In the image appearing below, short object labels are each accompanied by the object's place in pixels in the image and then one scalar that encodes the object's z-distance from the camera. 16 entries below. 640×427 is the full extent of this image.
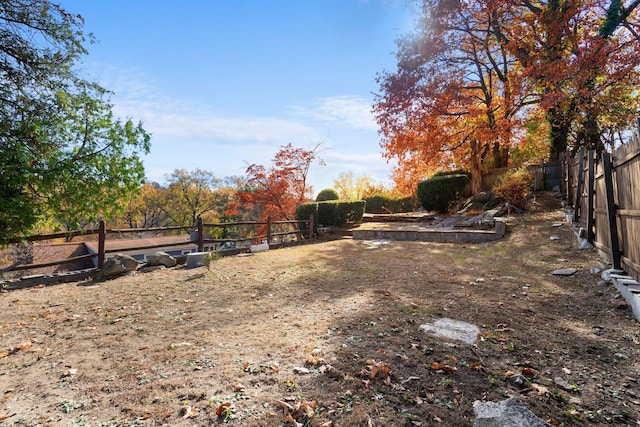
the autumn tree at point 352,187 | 28.03
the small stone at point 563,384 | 2.16
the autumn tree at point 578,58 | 9.77
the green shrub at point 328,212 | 13.03
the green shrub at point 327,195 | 15.68
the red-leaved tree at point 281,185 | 17.47
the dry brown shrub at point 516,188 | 10.09
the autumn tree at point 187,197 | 27.56
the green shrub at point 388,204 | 18.00
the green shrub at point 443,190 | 12.88
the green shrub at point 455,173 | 13.56
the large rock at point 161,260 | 7.52
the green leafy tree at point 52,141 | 2.58
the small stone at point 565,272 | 5.02
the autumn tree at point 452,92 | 11.30
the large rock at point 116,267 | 6.60
